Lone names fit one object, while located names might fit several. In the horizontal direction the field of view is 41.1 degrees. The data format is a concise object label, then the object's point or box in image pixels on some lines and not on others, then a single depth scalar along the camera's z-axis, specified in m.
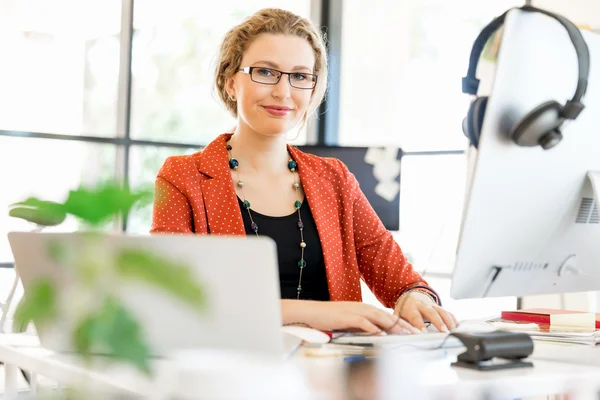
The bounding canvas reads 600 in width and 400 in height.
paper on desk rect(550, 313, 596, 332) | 1.49
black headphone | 1.07
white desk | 0.89
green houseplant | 0.42
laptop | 0.88
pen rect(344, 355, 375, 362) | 1.11
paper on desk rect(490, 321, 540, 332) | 1.48
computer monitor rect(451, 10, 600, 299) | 1.07
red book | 1.61
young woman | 1.93
